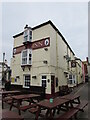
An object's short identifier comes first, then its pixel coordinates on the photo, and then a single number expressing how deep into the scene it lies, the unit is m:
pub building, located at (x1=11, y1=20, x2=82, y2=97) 10.09
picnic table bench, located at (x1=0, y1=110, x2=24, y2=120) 3.11
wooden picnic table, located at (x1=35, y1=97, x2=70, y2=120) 3.80
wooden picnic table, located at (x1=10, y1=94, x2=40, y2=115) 5.16
